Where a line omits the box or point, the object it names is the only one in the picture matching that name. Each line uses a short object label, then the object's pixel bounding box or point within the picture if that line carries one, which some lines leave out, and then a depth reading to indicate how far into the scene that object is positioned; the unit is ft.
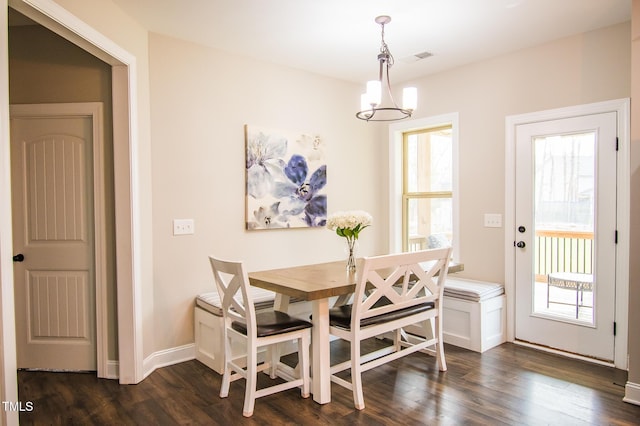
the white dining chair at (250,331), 7.73
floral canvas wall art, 12.10
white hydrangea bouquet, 9.53
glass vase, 9.89
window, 13.51
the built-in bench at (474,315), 11.19
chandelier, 9.19
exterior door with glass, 10.28
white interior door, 9.89
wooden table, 7.82
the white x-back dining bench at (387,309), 8.02
